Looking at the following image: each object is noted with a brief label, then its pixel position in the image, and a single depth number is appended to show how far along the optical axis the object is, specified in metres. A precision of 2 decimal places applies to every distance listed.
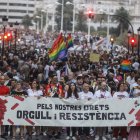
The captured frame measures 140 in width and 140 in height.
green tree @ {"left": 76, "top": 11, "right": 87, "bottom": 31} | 145.11
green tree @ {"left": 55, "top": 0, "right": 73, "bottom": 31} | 145.38
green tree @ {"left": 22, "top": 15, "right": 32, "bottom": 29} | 182.38
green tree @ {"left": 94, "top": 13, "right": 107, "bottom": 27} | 143.94
